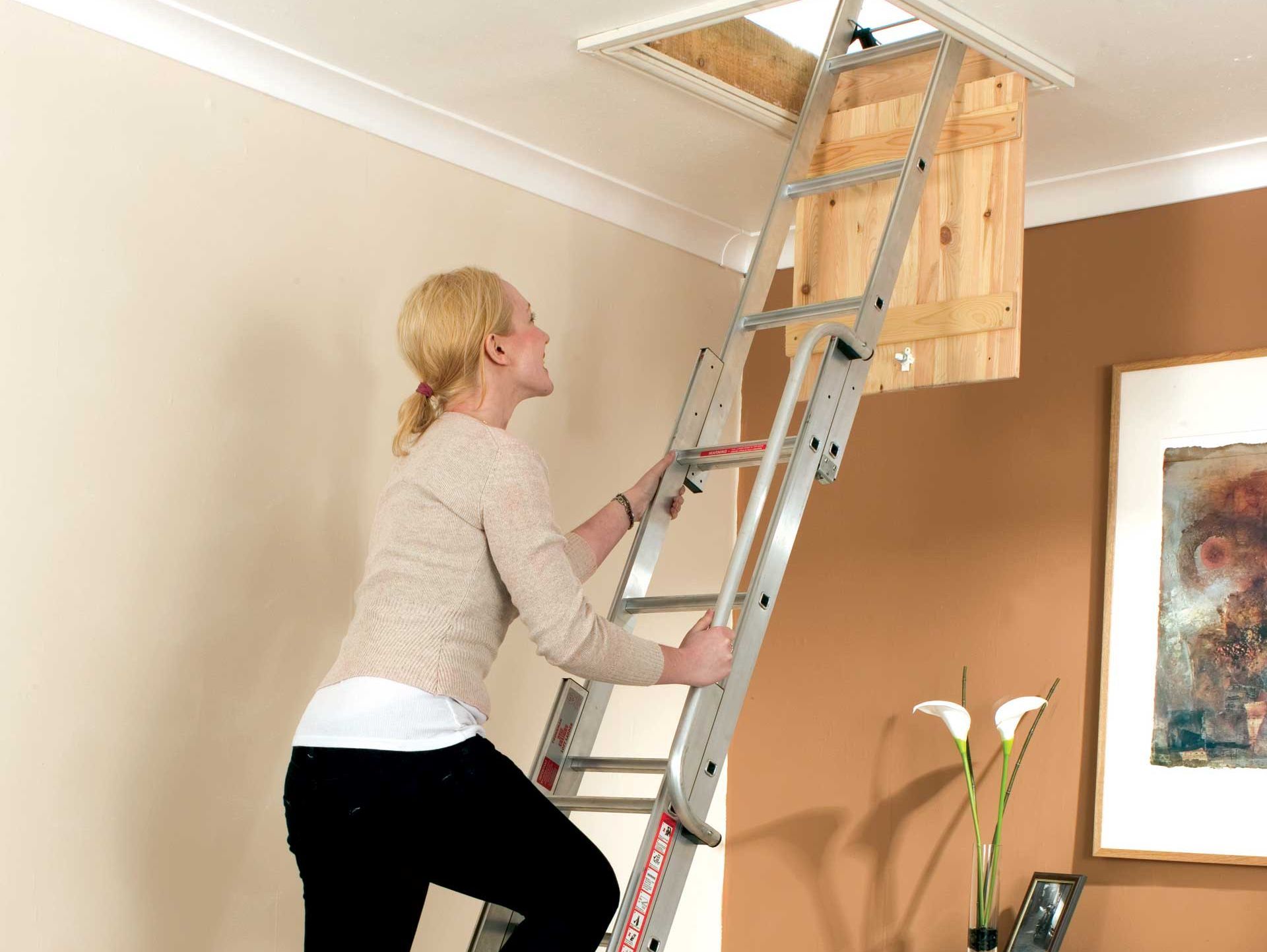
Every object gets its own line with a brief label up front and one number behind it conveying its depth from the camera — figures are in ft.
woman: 6.01
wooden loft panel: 8.48
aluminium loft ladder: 6.71
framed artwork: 9.29
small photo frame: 9.43
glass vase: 9.57
